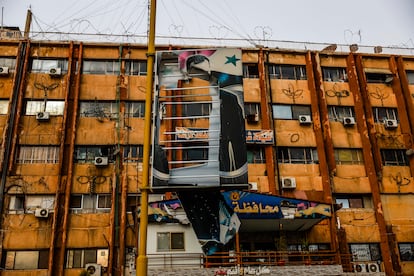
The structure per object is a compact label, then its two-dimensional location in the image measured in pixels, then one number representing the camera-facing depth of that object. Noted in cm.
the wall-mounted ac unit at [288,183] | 2453
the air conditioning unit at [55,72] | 2558
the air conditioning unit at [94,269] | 2144
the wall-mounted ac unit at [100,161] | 2372
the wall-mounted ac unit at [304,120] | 2648
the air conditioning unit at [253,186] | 2426
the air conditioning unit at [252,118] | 2612
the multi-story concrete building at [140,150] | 2253
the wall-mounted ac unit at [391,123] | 2717
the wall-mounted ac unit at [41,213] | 2217
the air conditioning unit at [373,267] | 2239
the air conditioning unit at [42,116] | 2431
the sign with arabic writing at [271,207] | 1916
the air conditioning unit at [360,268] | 2266
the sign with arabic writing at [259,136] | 2545
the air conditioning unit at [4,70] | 2517
